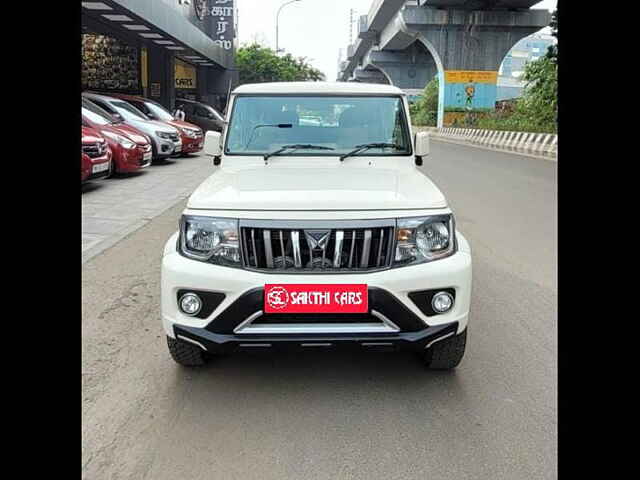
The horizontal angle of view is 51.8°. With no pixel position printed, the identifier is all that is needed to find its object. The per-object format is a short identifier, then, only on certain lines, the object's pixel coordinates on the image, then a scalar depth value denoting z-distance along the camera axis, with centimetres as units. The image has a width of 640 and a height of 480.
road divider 2370
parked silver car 1611
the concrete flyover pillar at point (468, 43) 4350
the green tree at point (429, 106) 5506
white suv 327
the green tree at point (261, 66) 4716
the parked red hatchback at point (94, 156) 1125
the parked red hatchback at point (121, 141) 1320
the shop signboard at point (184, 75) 3559
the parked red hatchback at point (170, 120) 1905
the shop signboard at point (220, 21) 4072
